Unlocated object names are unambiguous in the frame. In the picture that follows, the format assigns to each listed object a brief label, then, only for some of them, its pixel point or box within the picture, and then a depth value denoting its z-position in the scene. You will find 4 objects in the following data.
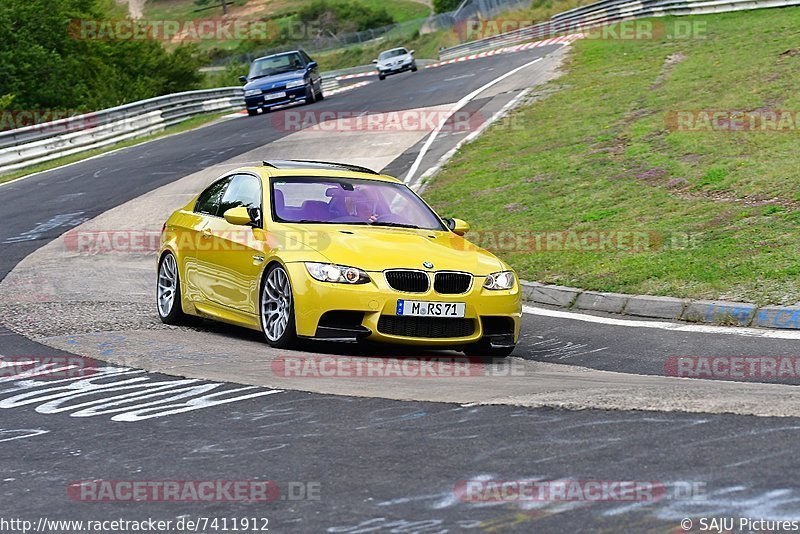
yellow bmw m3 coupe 9.27
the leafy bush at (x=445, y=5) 111.64
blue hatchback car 37.56
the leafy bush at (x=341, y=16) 117.06
